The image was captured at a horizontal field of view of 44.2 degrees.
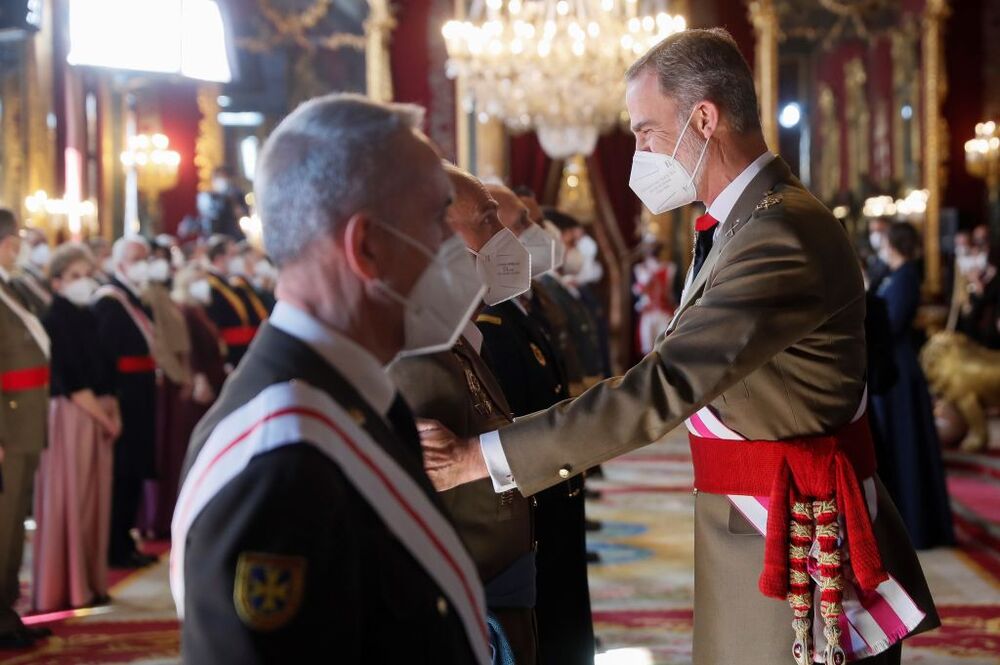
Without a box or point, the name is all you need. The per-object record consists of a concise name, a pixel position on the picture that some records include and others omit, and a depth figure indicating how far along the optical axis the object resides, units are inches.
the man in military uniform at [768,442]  77.6
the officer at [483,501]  84.3
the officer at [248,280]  309.0
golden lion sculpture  328.5
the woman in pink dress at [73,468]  206.2
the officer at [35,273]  249.9
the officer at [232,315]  302.7
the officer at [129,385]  242.4
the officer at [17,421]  188.9
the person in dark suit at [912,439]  239.0
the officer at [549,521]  117.5
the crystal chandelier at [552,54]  383.2
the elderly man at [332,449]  41.9
